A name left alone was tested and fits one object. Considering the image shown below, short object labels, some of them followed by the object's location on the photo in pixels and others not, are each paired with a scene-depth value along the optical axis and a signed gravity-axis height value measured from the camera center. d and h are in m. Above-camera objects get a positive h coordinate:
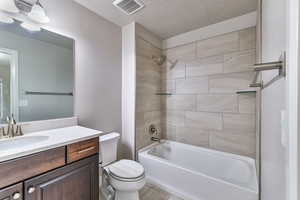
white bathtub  1.37 -0.95
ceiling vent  1.61 +1.19
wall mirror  1.16 +0.26
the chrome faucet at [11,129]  1.09 -0.25
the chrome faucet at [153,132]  2.39 -0.61
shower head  2.49 +0.77
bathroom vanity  0.77 -0.47
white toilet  1.35 -0.80
